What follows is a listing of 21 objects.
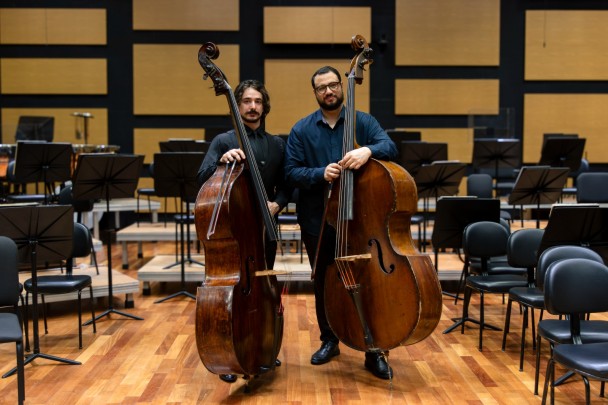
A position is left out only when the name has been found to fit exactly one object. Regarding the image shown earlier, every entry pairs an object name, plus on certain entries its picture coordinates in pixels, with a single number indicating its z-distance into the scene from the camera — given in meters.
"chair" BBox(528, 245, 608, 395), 3.07
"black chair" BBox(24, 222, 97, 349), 4.06
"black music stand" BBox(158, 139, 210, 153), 6.35
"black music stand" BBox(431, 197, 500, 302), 4.39
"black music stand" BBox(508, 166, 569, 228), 5.25
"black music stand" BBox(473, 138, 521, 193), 6.65
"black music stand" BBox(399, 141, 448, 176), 6.41
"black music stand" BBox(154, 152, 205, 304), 5.10
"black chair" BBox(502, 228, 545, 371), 3.89
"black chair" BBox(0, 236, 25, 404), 3.02
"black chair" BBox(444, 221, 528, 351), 4.13
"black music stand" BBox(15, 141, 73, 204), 5.33
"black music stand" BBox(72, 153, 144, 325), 4.57
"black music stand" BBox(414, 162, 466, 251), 5.50
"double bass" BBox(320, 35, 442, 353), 2.95
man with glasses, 3.35
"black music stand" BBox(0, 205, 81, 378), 3.62
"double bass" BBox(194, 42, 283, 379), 2.87
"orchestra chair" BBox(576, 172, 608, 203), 6.18
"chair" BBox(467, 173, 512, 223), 6.70
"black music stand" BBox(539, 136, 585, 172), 6.73
